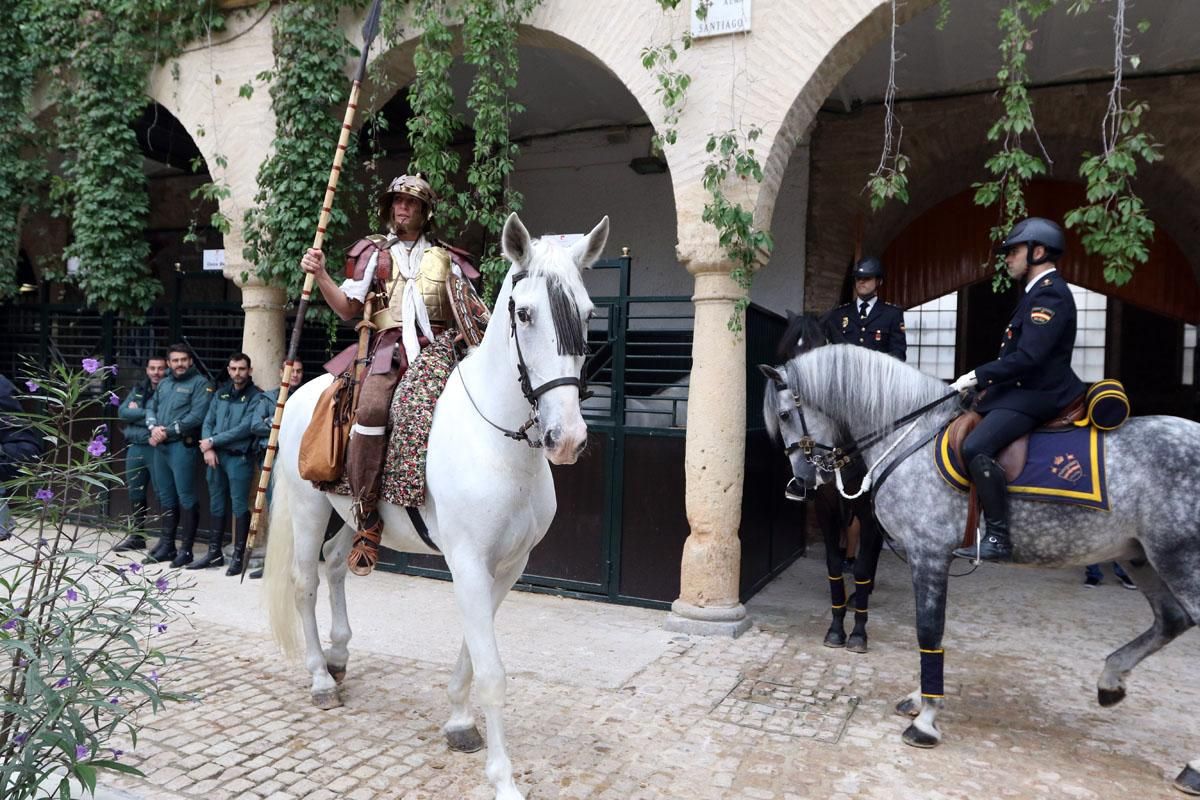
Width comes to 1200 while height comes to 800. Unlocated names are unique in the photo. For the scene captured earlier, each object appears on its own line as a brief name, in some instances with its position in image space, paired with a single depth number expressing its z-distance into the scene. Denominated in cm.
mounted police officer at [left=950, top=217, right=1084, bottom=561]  371
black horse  517
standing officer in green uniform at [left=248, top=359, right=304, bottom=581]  664
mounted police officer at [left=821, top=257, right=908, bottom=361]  566
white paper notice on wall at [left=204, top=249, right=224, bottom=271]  850
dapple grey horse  351
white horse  275
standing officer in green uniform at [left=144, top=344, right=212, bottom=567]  710
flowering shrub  210
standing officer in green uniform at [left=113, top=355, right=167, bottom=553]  739
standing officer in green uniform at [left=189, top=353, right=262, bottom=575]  682
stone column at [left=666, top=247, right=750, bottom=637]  542
